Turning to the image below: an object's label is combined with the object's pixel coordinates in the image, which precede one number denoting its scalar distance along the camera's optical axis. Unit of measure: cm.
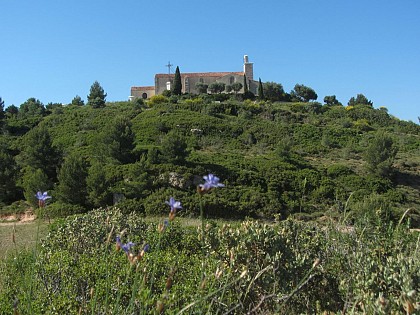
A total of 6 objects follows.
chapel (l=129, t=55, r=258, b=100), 5369
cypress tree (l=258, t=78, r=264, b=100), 4778
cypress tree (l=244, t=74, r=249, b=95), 4933
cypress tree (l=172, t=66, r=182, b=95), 4769
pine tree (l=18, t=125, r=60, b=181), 2203
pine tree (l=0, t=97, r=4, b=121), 3516
